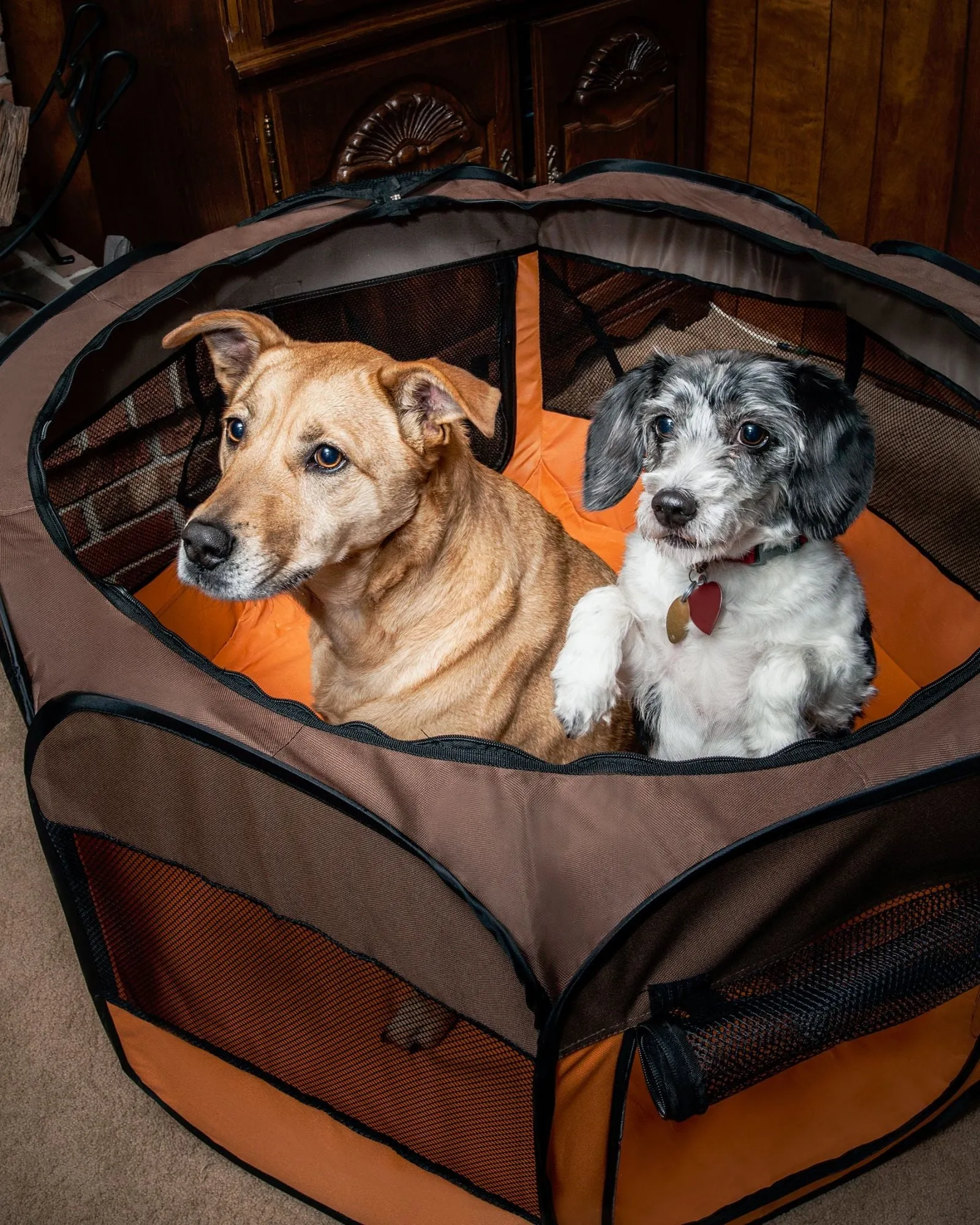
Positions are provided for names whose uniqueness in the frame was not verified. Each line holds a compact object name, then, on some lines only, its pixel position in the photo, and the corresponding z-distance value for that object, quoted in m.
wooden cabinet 2.72
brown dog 1.79
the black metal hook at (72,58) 2.49
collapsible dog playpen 1.32
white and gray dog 1.69
